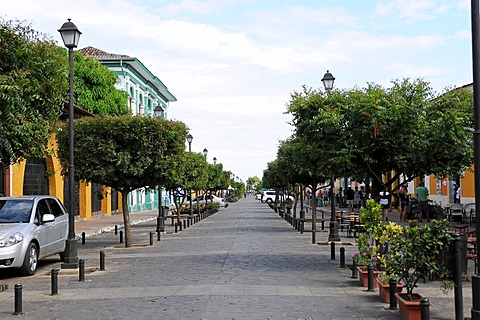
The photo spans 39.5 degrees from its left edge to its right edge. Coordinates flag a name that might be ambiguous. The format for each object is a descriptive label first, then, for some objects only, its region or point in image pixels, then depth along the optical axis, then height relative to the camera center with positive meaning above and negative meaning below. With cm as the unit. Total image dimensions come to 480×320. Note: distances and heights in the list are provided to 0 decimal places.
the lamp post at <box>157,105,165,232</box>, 2756 -123
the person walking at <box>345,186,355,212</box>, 4419 -71
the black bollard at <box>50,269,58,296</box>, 1168 -163
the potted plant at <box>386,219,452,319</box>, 926 -98
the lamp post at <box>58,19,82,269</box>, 1530 +74
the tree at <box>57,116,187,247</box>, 1956 +120
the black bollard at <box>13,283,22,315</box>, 986 -167
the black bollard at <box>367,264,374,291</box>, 1169 -166
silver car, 1360 -92
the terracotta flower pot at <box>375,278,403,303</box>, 1039 -168
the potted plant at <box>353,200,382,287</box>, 1145 -70
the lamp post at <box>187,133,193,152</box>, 3888 +271
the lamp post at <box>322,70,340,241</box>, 2138 -125
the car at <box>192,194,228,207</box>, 6031 -122
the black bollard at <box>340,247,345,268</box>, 1501 -163
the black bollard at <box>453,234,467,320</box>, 809 -113
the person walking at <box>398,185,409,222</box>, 3141 -79
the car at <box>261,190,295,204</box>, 8238 -126
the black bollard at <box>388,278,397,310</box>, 981 -160
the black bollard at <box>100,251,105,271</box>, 1523 -166
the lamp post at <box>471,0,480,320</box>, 786 +97
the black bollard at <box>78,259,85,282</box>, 1355 -168
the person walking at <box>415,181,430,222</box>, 2933 -65
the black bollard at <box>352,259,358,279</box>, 1336 -173
